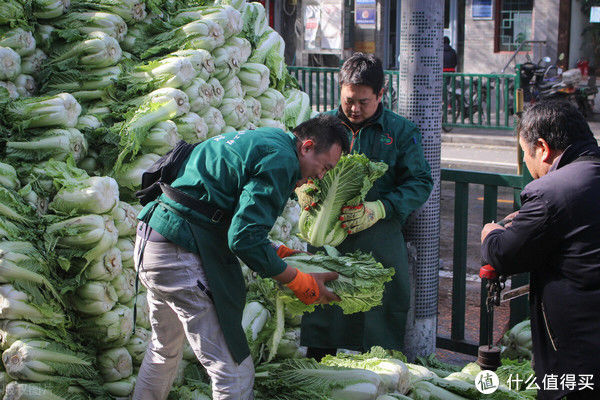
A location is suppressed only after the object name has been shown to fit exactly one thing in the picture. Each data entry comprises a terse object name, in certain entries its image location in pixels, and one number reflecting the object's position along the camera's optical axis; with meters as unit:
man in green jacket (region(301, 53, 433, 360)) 4.61
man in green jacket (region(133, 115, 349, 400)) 3.46
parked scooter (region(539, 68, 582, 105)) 16.23
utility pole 5.15
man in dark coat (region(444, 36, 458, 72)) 17.92
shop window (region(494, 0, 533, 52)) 20.50
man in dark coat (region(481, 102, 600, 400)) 3.22
